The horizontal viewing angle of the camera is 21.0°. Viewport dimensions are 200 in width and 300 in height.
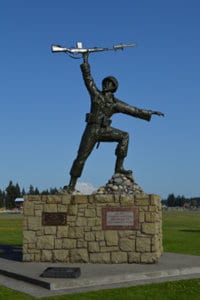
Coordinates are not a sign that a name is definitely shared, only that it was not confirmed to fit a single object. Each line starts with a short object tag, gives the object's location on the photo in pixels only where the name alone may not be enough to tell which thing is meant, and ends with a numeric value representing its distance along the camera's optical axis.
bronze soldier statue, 15.29
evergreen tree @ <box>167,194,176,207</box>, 191.75
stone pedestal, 13.80
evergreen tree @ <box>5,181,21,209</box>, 117.44
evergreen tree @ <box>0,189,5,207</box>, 127.12
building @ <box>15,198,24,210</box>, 111.38
